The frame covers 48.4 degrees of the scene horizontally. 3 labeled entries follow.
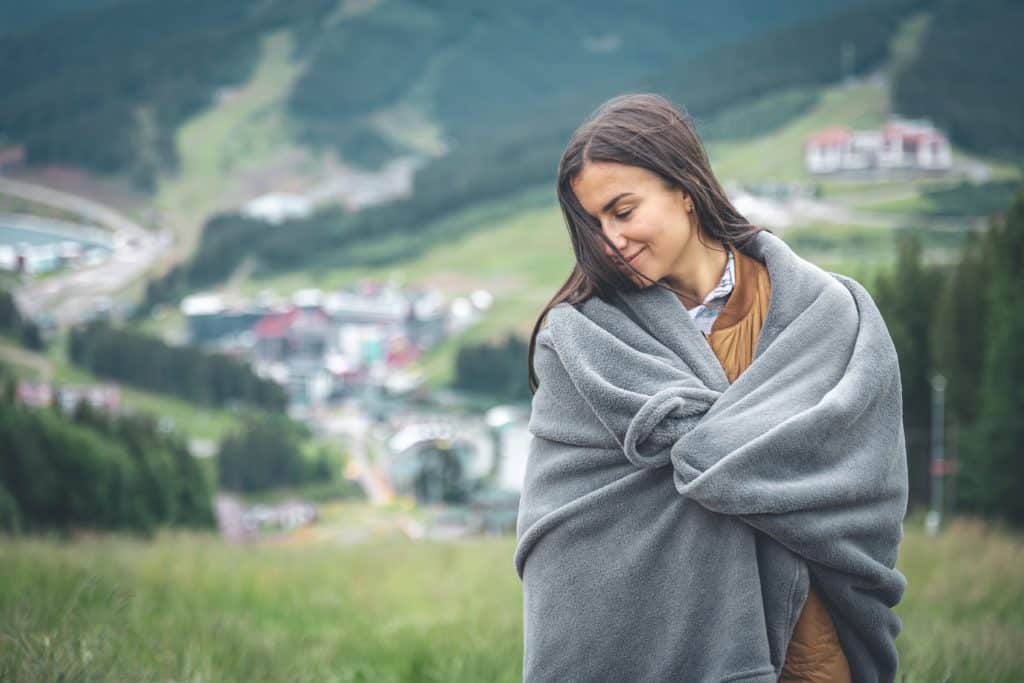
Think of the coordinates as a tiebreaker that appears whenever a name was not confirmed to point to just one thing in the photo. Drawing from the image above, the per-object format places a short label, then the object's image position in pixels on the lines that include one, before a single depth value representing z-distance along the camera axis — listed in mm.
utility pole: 17167
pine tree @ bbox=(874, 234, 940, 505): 19109
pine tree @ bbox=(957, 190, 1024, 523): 15570
